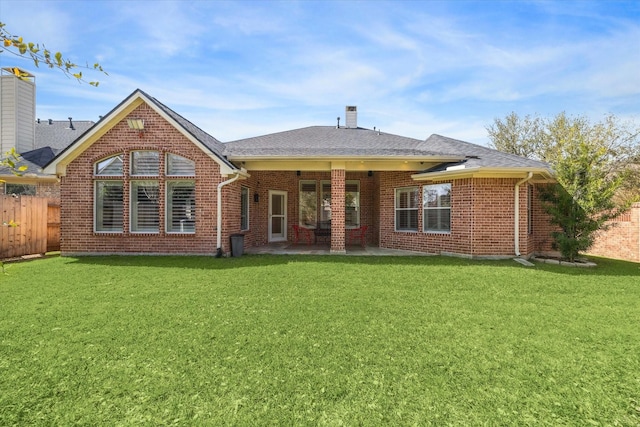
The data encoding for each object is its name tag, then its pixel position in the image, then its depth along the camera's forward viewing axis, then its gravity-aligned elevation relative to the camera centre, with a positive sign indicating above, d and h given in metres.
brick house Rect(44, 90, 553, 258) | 10.30 +0.86
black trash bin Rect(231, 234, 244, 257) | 10.77 -1.03
